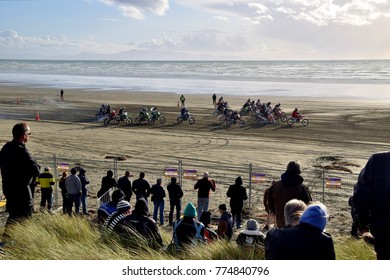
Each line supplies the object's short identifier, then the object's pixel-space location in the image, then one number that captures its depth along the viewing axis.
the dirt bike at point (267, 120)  29.72
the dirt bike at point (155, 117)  30.30
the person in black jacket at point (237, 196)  10.75
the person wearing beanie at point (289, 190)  6.67
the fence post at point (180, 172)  13.25
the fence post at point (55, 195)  13.00
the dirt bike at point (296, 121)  29.47
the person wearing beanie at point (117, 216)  5.88
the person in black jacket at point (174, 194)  11.14
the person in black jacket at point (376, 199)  3.87
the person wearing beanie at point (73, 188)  11.12
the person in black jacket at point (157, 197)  11.14
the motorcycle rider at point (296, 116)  29.58
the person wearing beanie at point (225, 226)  7.40
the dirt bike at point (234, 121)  29.28
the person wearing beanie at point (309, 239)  3.66
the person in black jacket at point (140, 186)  11.33
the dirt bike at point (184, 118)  30.27
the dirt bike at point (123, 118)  30.62
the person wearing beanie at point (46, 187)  11.62
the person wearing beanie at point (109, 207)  7.34
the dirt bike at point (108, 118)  30.17
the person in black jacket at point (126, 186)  11.44
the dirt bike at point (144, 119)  30.17
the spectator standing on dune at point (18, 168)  5.60
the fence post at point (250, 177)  12.14
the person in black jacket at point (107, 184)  11.55
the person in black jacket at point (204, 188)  11.15
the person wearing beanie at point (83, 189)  11.78
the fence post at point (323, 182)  12.53
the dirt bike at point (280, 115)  30.44
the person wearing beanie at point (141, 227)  5.57
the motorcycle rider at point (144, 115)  30.15
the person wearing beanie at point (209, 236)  6.05
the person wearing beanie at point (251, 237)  5.41
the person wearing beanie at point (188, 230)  5.74
